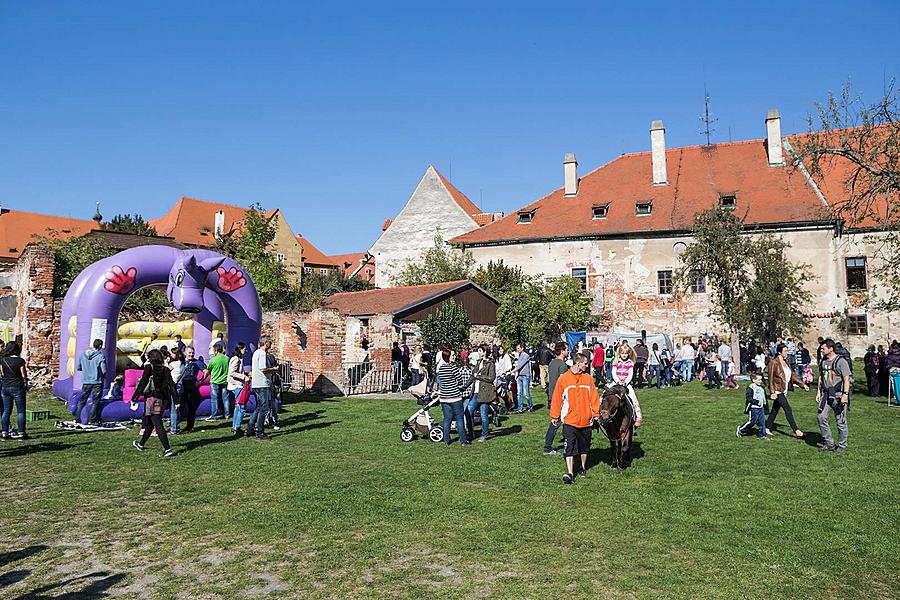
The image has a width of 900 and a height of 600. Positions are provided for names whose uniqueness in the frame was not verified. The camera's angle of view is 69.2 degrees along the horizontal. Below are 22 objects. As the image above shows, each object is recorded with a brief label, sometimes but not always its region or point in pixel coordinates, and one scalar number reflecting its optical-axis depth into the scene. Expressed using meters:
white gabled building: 48.44
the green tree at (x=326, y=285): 38.79
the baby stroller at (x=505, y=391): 16.28
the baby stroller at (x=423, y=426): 12.07
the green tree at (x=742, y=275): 27.58
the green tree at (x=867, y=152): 16.44
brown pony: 9.36
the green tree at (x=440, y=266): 41.66
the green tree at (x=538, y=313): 29.36
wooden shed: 25.14
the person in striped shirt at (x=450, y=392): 11.38
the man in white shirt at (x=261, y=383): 12.02
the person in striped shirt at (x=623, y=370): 12.38
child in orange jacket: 8.95
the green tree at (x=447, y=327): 24.84
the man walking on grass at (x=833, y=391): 10.42
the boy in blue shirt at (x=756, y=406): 12.12
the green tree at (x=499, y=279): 37.40
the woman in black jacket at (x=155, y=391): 10.45
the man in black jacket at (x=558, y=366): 14.69
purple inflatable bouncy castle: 14.52
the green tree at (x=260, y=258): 34.72
